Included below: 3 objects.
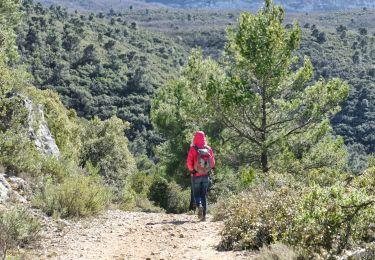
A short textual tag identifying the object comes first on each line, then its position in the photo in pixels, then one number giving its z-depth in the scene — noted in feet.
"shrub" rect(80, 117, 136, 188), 89.30
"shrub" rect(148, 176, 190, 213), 68.64
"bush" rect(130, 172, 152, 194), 77.68
